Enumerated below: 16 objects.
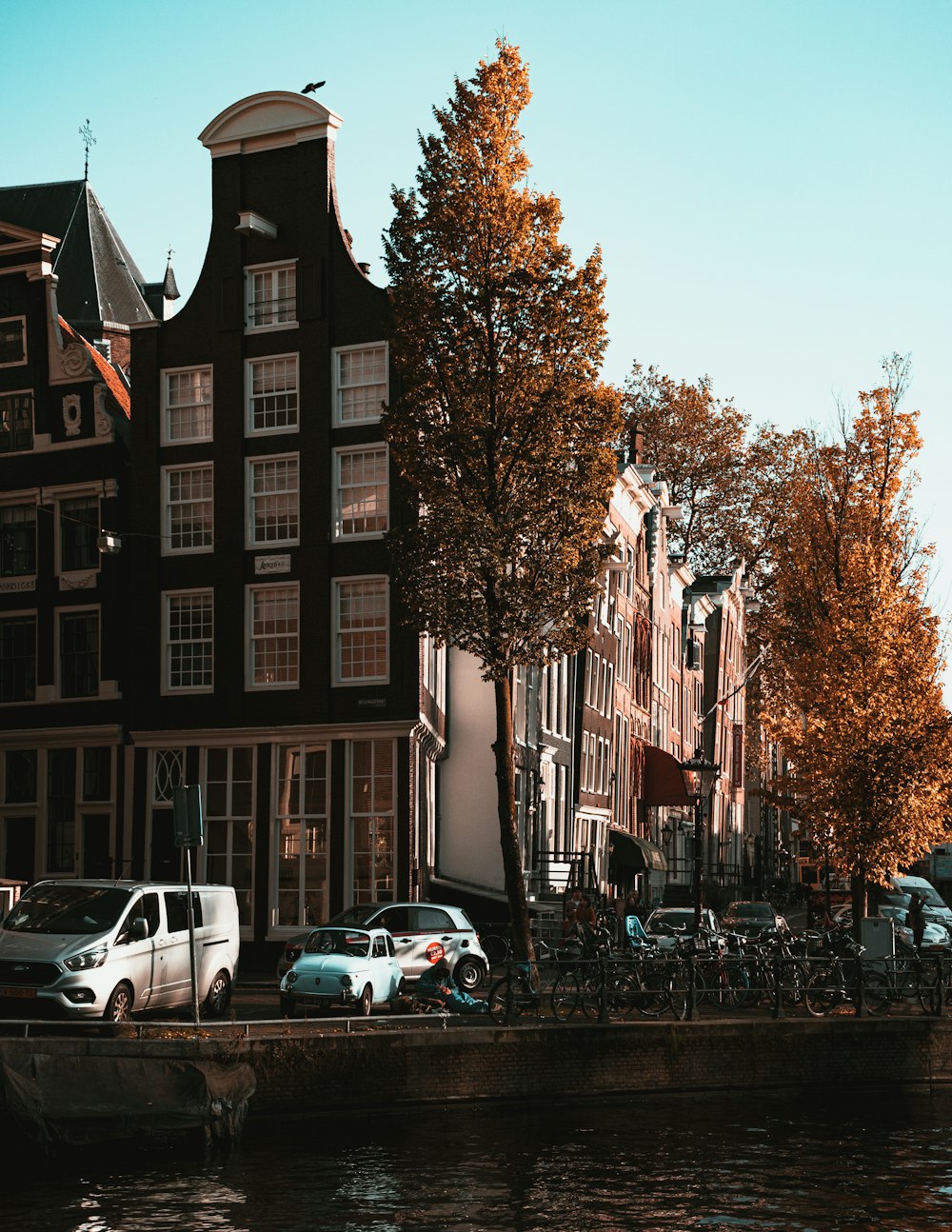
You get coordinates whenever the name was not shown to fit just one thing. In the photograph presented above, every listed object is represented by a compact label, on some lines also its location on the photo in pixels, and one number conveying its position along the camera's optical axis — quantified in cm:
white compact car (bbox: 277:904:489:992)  2992
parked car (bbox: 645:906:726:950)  3334
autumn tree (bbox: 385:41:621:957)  2953
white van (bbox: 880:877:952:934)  5413
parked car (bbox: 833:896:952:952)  4328
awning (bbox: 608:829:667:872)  5381
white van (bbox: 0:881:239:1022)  2233
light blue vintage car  2584
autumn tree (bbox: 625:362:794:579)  6906
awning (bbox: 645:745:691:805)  6344
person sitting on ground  2525
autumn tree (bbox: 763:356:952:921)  3388
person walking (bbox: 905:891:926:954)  3606
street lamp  3158
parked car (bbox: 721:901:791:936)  3766
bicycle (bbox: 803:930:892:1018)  2747
